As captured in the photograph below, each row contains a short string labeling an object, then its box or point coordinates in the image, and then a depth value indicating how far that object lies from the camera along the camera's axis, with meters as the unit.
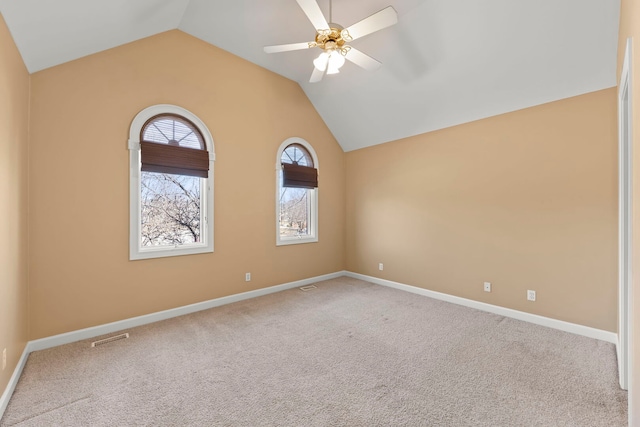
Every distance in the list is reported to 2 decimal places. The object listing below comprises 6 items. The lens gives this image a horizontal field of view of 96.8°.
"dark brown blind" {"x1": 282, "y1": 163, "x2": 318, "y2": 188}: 4.42
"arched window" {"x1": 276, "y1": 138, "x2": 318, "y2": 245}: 4.41
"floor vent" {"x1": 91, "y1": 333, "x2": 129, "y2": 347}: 2.69
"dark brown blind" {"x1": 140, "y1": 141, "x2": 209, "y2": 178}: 3.12
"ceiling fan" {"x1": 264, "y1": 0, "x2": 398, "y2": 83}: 2.14
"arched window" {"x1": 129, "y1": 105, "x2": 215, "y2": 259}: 3.10
